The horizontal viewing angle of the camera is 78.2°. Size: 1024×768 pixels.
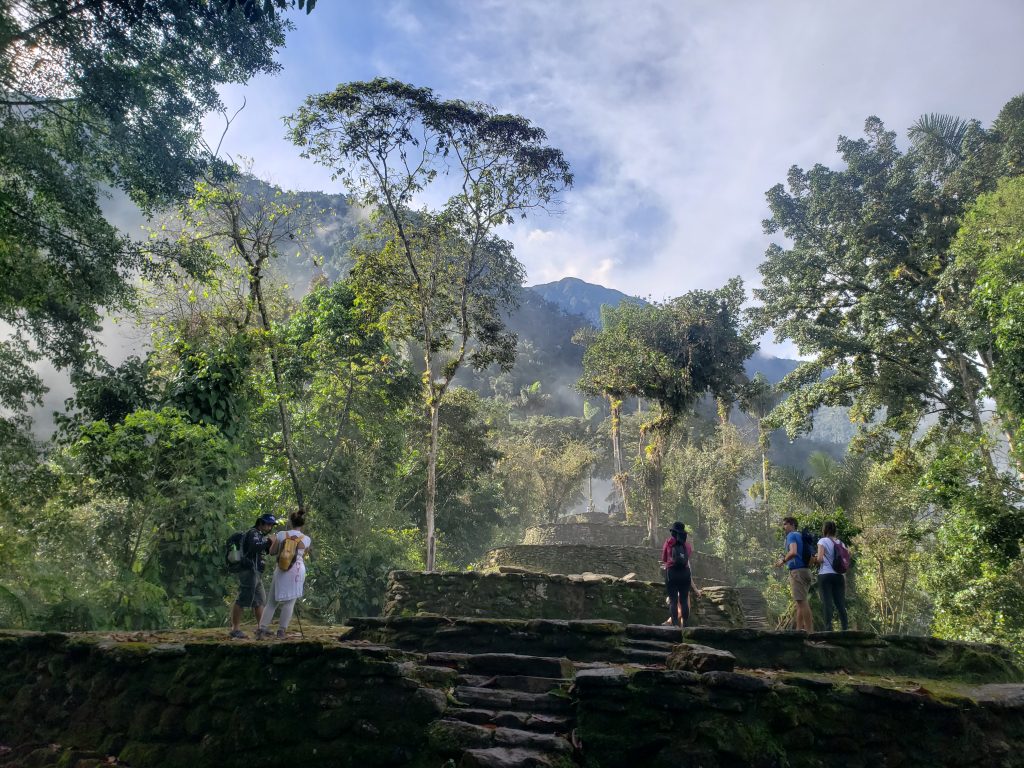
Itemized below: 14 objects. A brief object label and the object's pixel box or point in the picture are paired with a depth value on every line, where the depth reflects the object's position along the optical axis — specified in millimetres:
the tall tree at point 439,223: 14492
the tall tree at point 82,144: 12625
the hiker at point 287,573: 6758
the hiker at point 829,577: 7980
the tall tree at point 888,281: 19781
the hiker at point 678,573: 8414
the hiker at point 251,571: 6961
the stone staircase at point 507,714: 3958
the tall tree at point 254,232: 12633
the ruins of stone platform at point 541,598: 9797
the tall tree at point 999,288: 10453
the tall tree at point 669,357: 22438
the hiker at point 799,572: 8169
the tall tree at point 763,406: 24469
